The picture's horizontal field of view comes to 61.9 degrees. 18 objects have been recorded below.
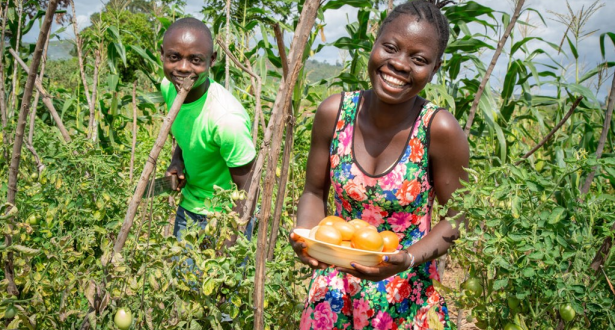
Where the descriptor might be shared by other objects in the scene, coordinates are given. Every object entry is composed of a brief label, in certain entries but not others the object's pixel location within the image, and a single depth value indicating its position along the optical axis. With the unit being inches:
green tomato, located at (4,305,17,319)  59.3
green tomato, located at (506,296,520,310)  50.4
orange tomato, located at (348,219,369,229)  53.5
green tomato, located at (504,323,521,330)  49.4
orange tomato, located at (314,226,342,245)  49.7
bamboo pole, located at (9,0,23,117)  105.4
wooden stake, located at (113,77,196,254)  44.6
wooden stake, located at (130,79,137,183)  83.2
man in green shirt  79.5
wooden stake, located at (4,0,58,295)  51.2
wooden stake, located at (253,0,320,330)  39.4
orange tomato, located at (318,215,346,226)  53.1
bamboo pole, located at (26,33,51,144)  81.7
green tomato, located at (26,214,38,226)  70.6
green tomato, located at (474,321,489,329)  55.6
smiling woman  55.8
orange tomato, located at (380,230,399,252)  52.6
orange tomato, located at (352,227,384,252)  49.2
